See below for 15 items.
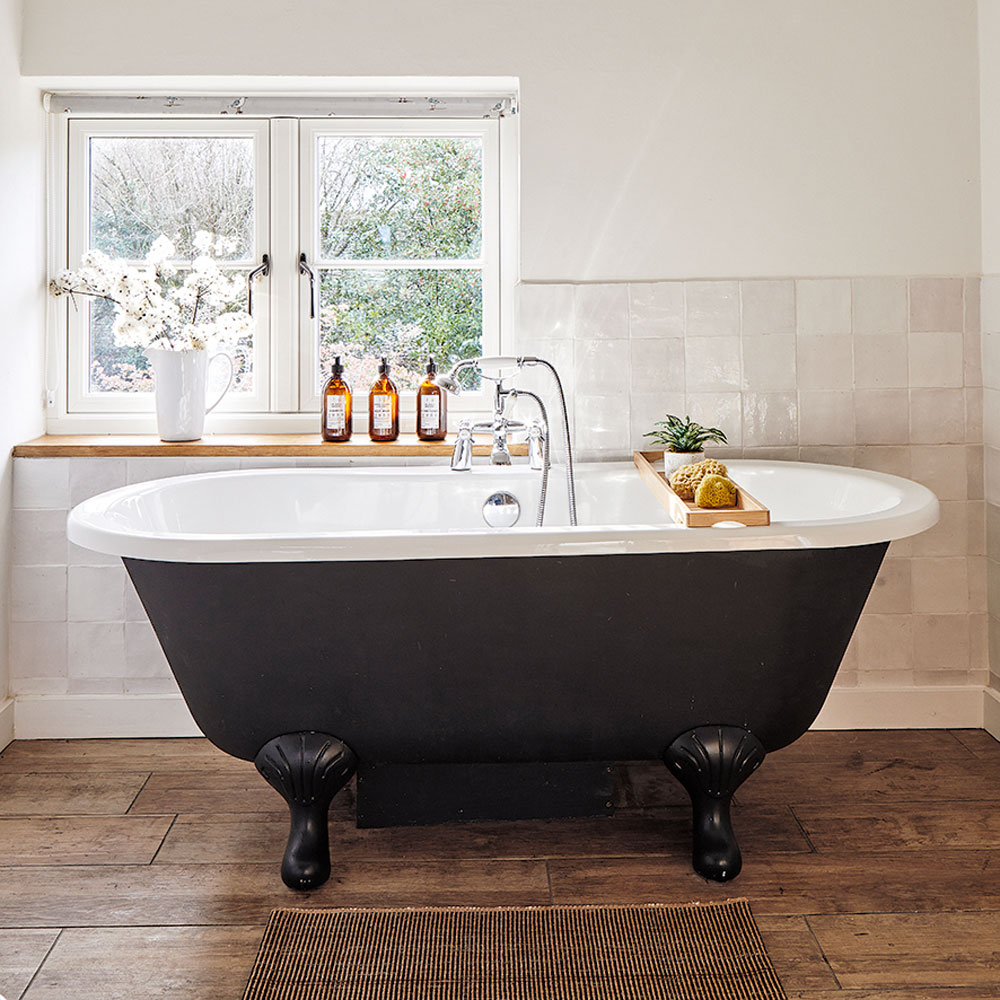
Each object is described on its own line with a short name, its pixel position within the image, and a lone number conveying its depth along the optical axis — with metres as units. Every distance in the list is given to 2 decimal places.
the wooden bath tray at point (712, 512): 1.89
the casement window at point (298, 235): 3.05
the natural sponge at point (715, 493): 1.97
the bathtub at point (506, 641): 1.85
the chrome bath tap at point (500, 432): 2.47
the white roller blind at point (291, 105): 2.95
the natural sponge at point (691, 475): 2.13
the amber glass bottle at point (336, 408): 2.90
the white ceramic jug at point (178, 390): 2.85
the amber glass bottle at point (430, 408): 2.90
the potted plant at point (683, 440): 2.54
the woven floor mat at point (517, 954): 1.70
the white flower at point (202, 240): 2.95
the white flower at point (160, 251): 2.95
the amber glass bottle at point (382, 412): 2.94
